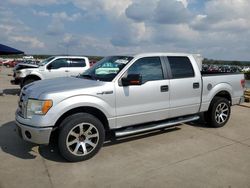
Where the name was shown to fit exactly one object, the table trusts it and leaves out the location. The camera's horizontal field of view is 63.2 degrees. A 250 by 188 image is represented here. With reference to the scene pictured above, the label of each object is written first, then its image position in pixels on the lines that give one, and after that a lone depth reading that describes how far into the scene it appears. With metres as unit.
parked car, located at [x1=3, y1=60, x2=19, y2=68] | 37.84
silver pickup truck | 3.24
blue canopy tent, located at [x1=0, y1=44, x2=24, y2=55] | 8.62
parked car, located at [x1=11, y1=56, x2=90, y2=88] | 9.25
